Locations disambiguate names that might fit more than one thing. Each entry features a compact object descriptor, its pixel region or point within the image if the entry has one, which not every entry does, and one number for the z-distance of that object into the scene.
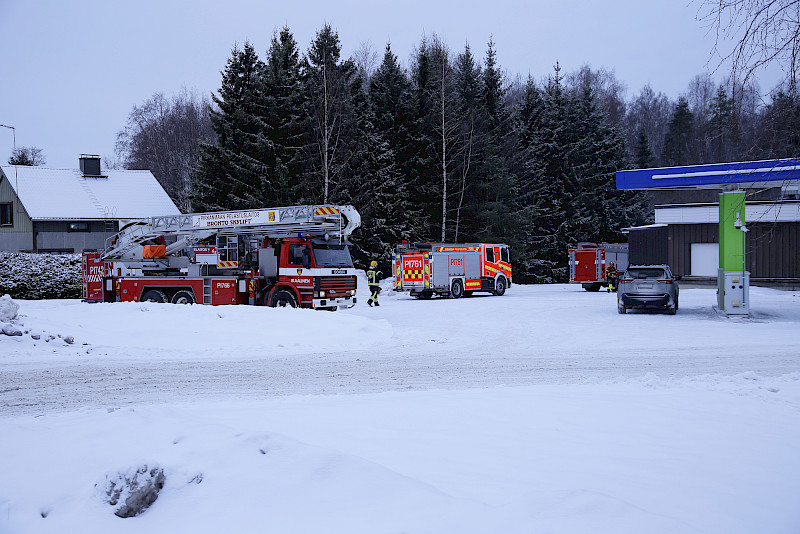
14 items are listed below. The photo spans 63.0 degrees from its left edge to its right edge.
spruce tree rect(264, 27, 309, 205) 38.28
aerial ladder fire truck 20.17
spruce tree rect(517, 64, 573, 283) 49.72
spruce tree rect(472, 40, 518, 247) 43.19
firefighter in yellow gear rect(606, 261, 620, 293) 36.97
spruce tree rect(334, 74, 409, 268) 40.09
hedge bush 27.36
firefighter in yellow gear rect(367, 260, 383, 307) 26.17
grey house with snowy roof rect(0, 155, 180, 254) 39.25
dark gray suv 21.67
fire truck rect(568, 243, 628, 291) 38.75
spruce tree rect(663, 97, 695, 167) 67.56
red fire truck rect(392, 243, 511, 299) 31.73
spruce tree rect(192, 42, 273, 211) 37.12
